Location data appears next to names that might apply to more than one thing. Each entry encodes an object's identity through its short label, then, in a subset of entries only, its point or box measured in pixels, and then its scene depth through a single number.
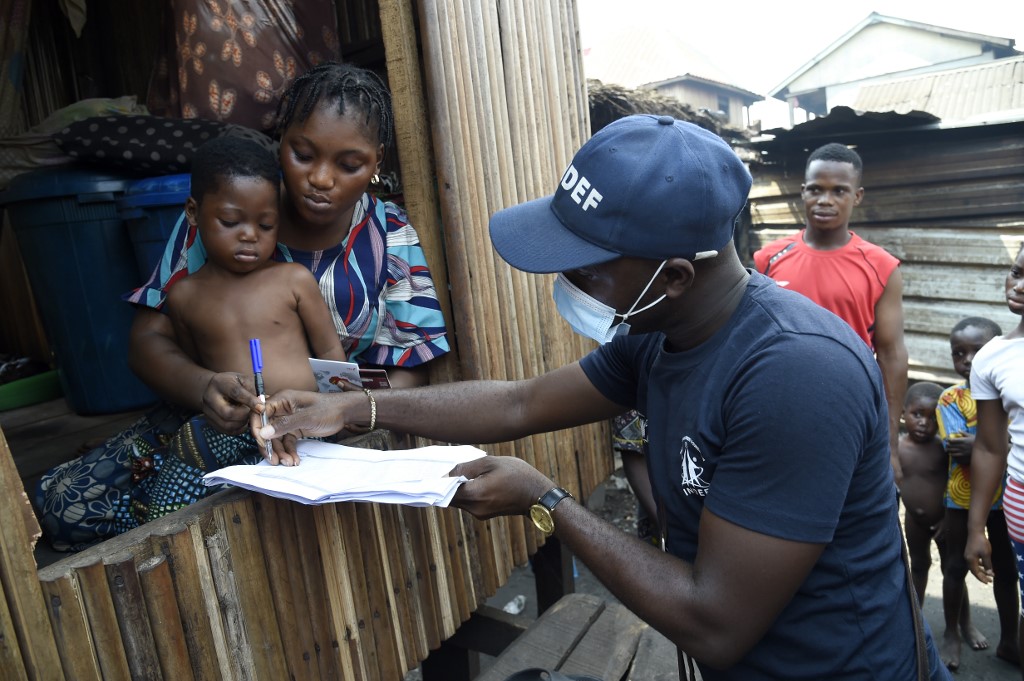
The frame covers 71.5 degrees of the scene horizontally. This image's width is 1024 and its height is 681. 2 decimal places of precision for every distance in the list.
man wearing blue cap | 1.38
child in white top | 3.20
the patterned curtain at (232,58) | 3.09
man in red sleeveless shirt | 3.85
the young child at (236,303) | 2.17
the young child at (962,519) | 4.04
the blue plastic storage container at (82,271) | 3.12
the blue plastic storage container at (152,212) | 3.01
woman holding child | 2.27
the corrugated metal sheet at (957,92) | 13.09
